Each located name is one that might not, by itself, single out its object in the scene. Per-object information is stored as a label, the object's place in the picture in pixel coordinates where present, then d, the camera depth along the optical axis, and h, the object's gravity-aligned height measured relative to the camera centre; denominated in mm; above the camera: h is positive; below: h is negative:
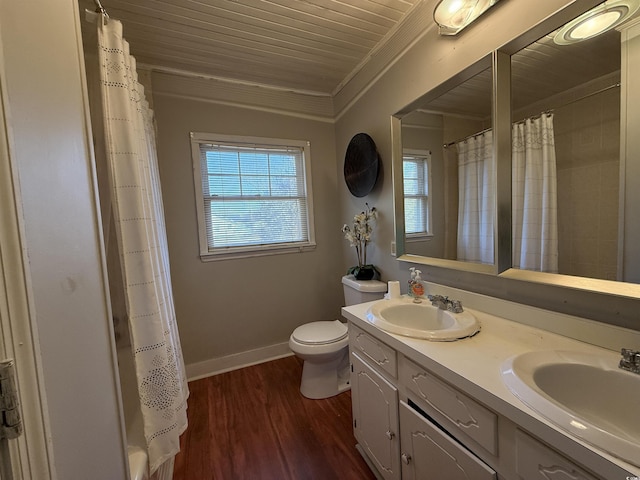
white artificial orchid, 2018 -97
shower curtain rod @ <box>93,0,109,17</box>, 1027 +915
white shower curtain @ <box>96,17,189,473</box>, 1032 -86
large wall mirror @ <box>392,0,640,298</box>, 840 +225
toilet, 1776 -866
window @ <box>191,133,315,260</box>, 2139 +268
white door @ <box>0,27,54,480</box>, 364 -142
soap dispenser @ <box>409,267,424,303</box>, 1454 -394
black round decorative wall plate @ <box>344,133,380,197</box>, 1908 +428
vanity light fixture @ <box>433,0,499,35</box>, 1150 +929
